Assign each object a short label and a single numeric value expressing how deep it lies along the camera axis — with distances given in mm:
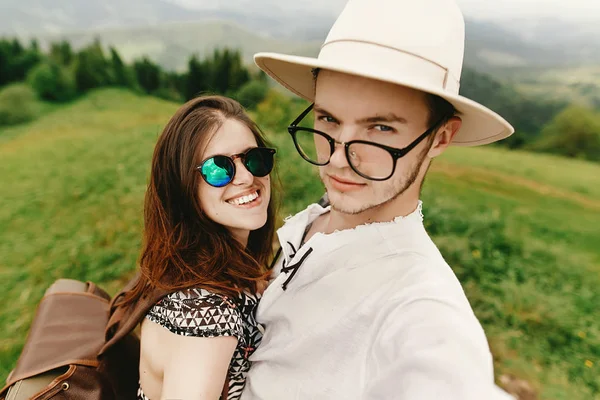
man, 418
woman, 532
